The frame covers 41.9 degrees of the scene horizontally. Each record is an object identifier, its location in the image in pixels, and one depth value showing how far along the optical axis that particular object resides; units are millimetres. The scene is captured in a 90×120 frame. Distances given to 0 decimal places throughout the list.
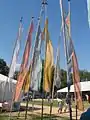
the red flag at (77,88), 4249
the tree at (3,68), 41115
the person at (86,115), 1708
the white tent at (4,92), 10847
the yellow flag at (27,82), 6289
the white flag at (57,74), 6949
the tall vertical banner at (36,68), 6049
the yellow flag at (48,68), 5673
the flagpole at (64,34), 3368
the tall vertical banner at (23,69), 6265
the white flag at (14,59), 6918
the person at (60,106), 10435
